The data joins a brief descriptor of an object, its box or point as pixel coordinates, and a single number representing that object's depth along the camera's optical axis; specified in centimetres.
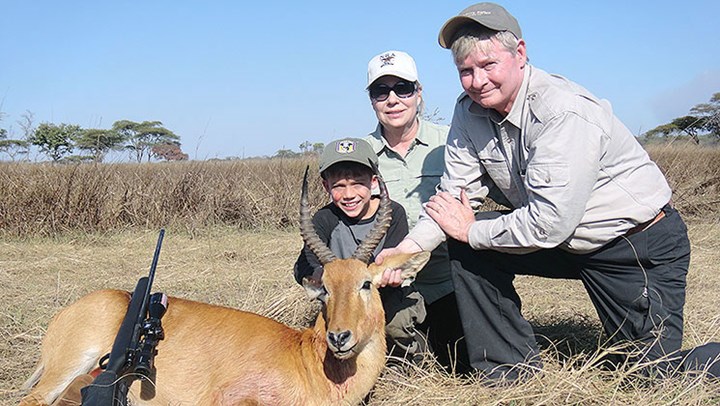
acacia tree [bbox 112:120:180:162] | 5720
